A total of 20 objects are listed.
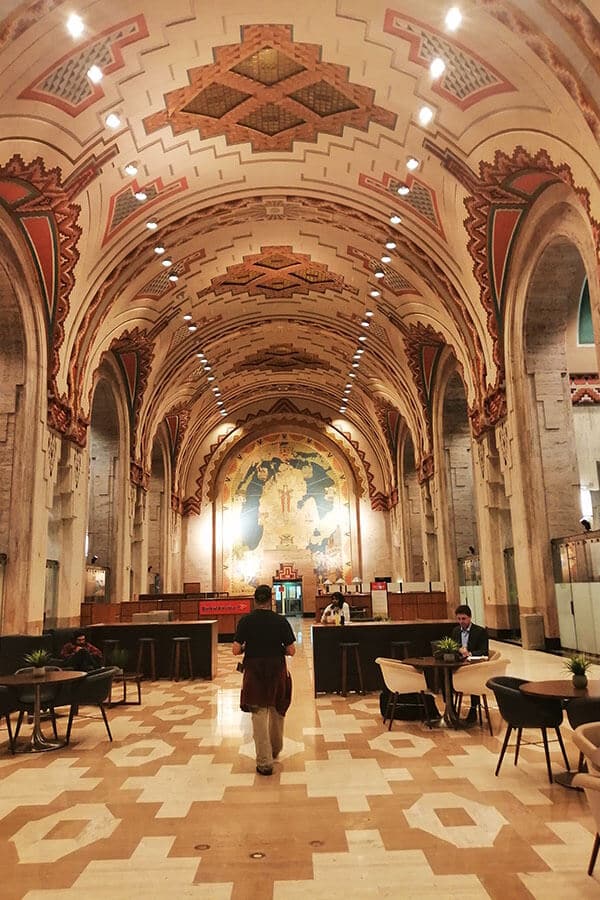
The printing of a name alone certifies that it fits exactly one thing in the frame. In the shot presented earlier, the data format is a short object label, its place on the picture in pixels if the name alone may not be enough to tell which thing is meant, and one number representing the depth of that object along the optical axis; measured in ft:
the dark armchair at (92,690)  20.24
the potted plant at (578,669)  15.25
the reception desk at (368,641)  28.58
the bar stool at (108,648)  34.01
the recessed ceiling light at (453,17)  24.52
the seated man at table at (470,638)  21.49
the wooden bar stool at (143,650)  34.12
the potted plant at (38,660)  19.76
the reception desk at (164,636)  34.81
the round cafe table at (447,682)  20.14
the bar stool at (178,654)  33.91
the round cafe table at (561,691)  14.55
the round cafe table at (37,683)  19.01
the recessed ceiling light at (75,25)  24.75
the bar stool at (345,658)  28.19
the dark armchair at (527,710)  15.16
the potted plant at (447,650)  20.30
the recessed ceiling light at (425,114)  30.91
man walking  16.72
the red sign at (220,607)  55.52
